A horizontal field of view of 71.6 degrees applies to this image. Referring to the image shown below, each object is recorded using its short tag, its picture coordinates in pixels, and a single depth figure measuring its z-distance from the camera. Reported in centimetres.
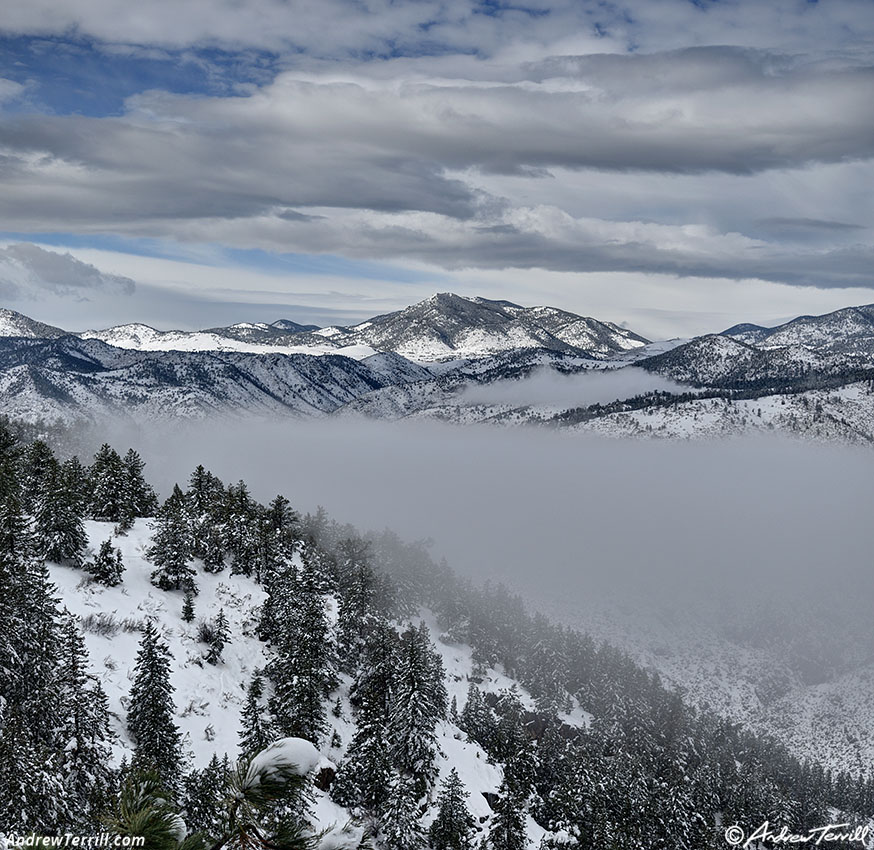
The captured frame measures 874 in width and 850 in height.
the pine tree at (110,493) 9212
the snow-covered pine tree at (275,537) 8619
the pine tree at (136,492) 9544
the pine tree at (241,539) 8625
